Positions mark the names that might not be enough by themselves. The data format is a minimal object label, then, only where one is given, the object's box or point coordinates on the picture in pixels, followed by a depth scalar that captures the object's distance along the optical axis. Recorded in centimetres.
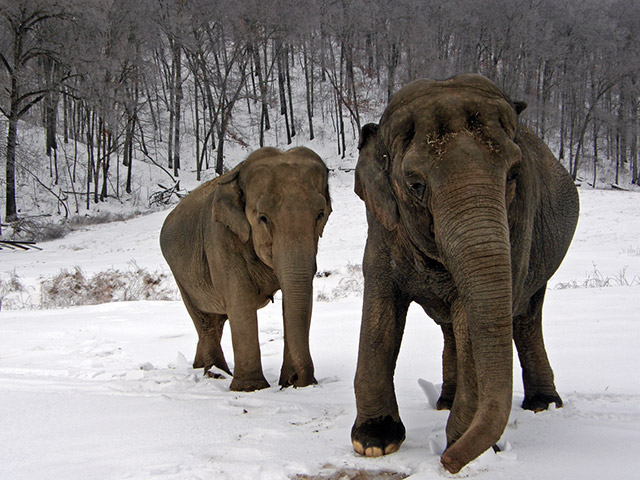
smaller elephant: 588
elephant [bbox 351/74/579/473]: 286
